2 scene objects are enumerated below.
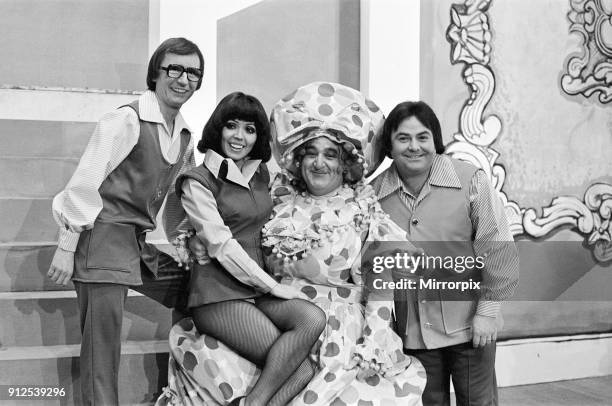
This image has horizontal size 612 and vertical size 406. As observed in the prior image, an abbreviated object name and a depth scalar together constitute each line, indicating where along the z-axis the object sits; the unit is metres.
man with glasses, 5.29
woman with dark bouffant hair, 5.28
